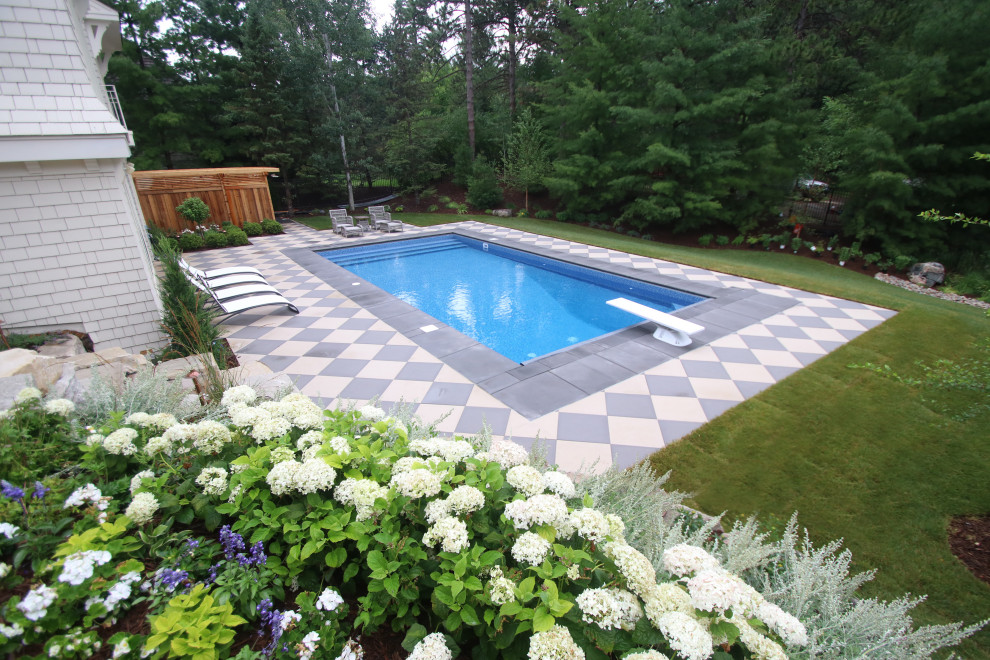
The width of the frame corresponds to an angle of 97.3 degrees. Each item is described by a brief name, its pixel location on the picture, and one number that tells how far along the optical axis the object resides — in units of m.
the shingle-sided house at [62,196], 3.96
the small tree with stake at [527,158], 14.94
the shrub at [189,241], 10.67
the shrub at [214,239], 11.06
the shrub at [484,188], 15.62
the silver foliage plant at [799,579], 1.53
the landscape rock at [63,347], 4.28
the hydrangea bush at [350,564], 1.14
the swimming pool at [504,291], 6.66
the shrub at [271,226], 12.60
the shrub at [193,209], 10.74
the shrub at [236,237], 11.36
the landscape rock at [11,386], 2.43
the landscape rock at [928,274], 9.28
